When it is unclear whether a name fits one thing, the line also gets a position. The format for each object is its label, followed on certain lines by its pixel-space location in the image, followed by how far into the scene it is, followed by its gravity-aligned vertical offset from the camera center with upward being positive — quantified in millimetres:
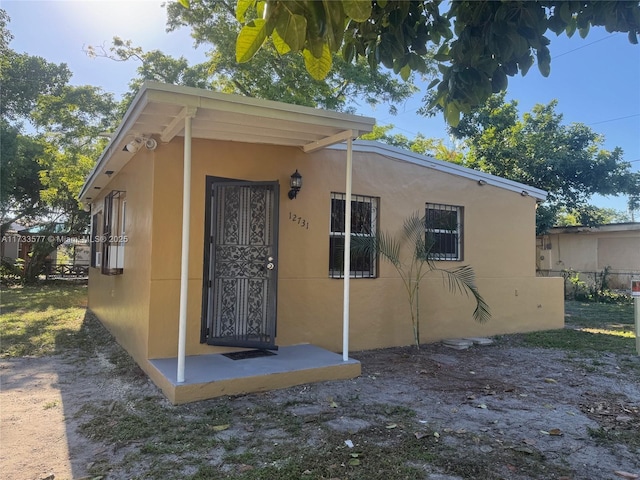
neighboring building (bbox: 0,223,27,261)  19094 +636
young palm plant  6766 +64
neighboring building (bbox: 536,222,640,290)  15797 +537
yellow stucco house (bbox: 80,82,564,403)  4625 +292
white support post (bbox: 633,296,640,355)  6422 -820
